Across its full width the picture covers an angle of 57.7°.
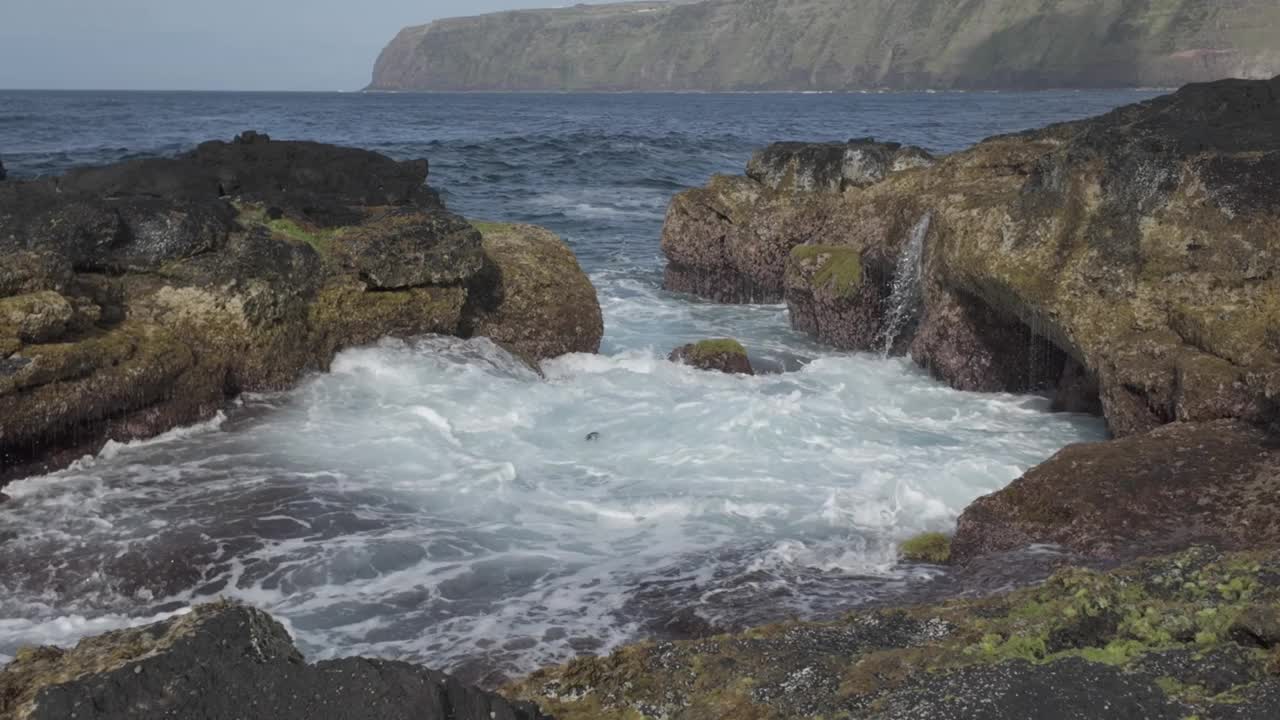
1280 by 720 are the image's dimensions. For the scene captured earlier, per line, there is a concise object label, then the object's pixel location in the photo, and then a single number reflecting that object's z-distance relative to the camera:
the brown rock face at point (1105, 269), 10.40
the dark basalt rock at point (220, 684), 3.66
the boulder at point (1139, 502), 7.74
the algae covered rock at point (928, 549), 8.16
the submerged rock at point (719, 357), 14.30
